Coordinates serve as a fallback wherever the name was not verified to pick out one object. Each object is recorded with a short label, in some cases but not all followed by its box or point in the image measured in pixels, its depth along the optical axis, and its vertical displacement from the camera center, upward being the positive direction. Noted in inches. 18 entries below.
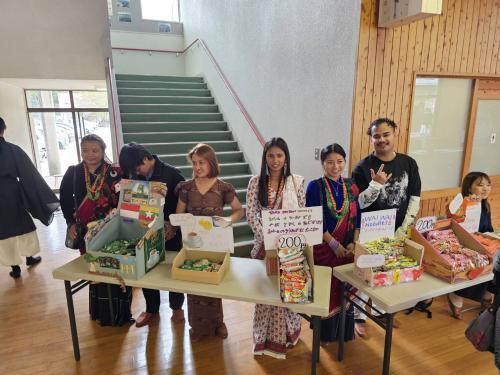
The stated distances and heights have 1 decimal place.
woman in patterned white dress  73.3 -19.4
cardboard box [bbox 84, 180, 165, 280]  67.0 -25.0
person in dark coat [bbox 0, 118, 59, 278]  117.6 -29.9
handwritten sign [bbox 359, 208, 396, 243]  67.9 -22.1
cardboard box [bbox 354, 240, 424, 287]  64.0 -30.5
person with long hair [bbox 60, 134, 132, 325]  85.4 -17.9
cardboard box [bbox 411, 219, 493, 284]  66.9 -29.5
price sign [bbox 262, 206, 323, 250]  63.5 -20.9
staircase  173.5 -2.3
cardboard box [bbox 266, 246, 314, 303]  60.6 -27.8
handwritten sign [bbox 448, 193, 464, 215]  79.5 -20.7
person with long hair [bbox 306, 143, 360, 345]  76.4 -21.1
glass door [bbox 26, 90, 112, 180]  291.3 -1.2
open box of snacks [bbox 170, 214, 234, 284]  66.3 -27.7
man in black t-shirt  82.6 -15.5
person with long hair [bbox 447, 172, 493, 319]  87.4 -28.8
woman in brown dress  74.0 -16.8
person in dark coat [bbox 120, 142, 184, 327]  79.7 -13.1
